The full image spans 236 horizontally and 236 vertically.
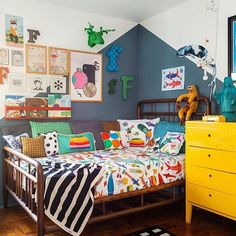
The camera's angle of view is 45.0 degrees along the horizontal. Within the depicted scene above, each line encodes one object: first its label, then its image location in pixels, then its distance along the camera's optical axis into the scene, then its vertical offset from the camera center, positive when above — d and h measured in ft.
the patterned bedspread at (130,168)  7.65 -1.67
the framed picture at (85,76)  11.40 +1.42
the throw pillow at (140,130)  11.35 -0.78
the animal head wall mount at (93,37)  11.50 +3.03
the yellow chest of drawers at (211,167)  7.44 -1.57
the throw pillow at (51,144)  9.58 -1.12
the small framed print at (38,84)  10.56 +1.03
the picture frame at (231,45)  9.09 +2.10
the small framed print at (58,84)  10.96 +1.05
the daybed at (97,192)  6.68 -2.04
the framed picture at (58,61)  10.88 +1.96
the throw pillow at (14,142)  9.25 -1.00
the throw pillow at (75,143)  9.84 -1.12
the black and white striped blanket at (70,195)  6.61 -2.00
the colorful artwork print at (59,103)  10.83 +0.32
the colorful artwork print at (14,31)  10.02 +2.87
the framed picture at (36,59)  10.45 +1.95
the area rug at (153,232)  7.74 -3.35
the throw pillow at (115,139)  10.97 -1.10
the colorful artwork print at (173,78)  11.02 +1.31
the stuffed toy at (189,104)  10.03 +0.24
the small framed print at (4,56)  9.93 +1.94
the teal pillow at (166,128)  10.09 -0.63
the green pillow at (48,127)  10.00 -0.59
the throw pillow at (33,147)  9.11 -1.15
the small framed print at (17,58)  10.16 +1.92
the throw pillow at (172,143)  9.53 -1.09
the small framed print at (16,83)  10.12 +1.03
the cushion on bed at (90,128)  10.75 -0.64
